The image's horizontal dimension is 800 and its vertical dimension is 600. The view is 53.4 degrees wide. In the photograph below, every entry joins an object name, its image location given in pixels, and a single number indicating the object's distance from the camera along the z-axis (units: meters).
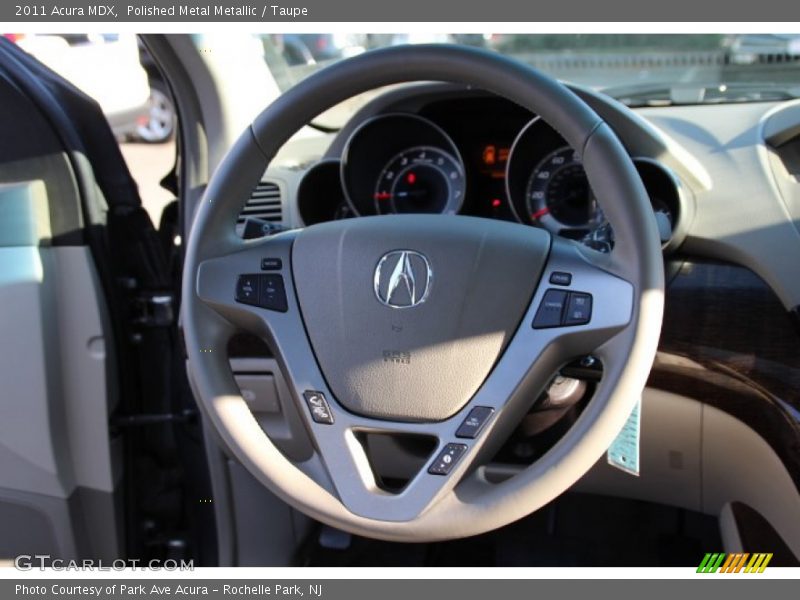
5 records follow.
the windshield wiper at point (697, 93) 1.81
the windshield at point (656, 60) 1.73
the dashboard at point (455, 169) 1.77
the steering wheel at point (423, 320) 1.13
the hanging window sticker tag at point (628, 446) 1.39
